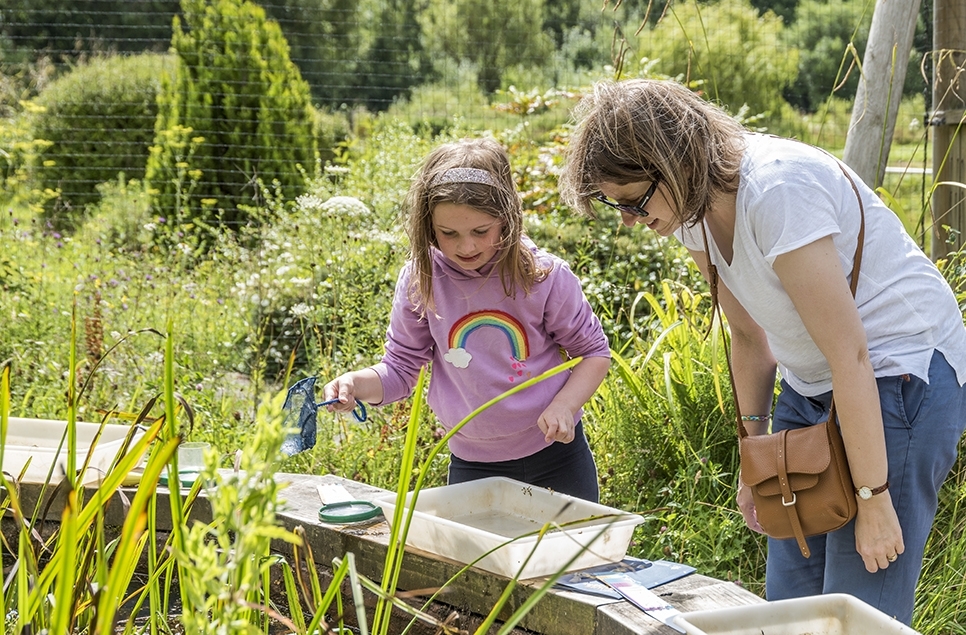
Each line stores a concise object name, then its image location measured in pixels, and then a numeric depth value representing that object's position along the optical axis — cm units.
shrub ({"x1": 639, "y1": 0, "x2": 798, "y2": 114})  1312
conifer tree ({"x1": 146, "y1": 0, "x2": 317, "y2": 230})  826
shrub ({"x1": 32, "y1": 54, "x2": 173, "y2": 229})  1038
